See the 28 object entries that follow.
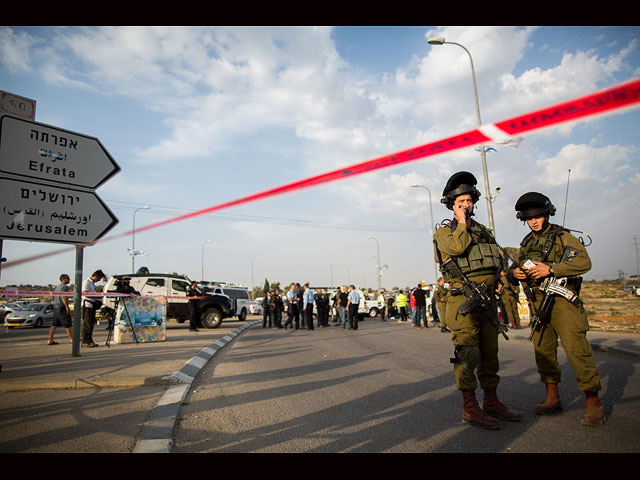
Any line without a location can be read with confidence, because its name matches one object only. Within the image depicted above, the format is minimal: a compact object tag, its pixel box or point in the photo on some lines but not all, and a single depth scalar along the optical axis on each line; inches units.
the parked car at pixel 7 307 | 943.2
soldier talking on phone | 131.6
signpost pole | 247.8
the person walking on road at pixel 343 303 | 681.0
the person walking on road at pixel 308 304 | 665.6
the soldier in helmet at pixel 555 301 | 132.0
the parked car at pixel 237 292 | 916.8
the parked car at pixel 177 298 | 636.1
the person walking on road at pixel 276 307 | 703.4
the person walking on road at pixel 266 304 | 725.6
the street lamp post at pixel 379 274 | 2224.9
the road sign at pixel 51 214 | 181.0
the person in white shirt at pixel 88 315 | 362.3
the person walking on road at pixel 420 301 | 639.1
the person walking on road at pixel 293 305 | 656.9
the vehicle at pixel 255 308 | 1444.9
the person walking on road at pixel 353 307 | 658.8
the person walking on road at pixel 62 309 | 364.5
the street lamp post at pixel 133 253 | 1194.6
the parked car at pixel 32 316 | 807.1
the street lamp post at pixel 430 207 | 1298.8
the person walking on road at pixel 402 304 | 872.9
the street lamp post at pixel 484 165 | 607.2
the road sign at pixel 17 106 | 184.9
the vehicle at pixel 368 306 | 1027.3
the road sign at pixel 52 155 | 185.5
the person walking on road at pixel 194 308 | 557.0
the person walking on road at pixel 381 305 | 991.4
